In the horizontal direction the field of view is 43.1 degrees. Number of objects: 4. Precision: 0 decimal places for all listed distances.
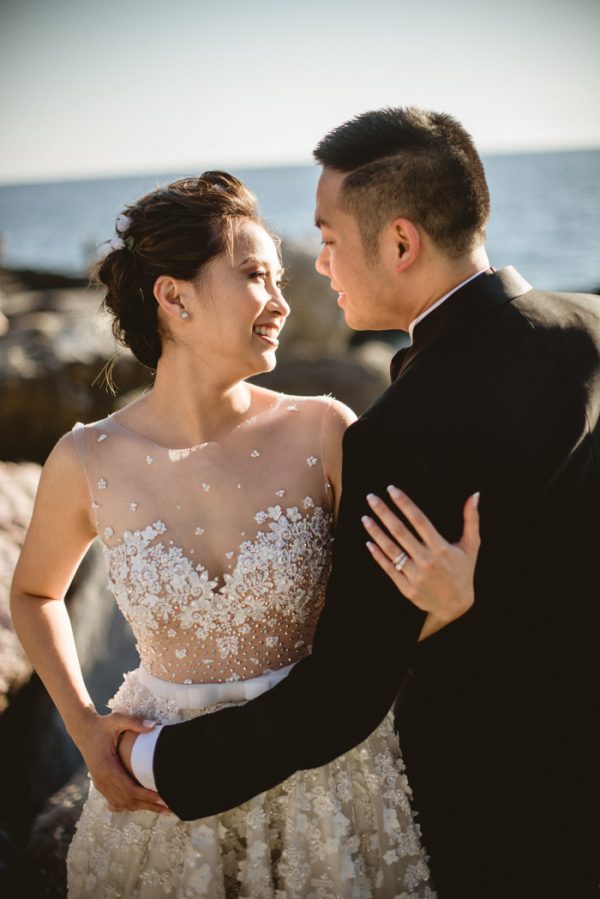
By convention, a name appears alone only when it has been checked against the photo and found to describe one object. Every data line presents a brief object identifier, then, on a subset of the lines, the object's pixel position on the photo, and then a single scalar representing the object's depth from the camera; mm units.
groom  1764
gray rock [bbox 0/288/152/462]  6461
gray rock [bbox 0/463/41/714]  3408
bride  2258
